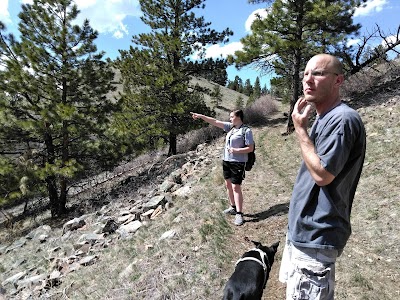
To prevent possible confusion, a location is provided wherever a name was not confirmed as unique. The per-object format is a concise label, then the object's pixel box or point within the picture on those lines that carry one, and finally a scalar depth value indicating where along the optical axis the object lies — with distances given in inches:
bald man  70.6
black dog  114.3
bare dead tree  539.3
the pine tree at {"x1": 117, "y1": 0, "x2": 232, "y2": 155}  556.7
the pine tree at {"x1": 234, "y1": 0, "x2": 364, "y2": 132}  450.0
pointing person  203.2
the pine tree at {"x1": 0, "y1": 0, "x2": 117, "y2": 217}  433.1
